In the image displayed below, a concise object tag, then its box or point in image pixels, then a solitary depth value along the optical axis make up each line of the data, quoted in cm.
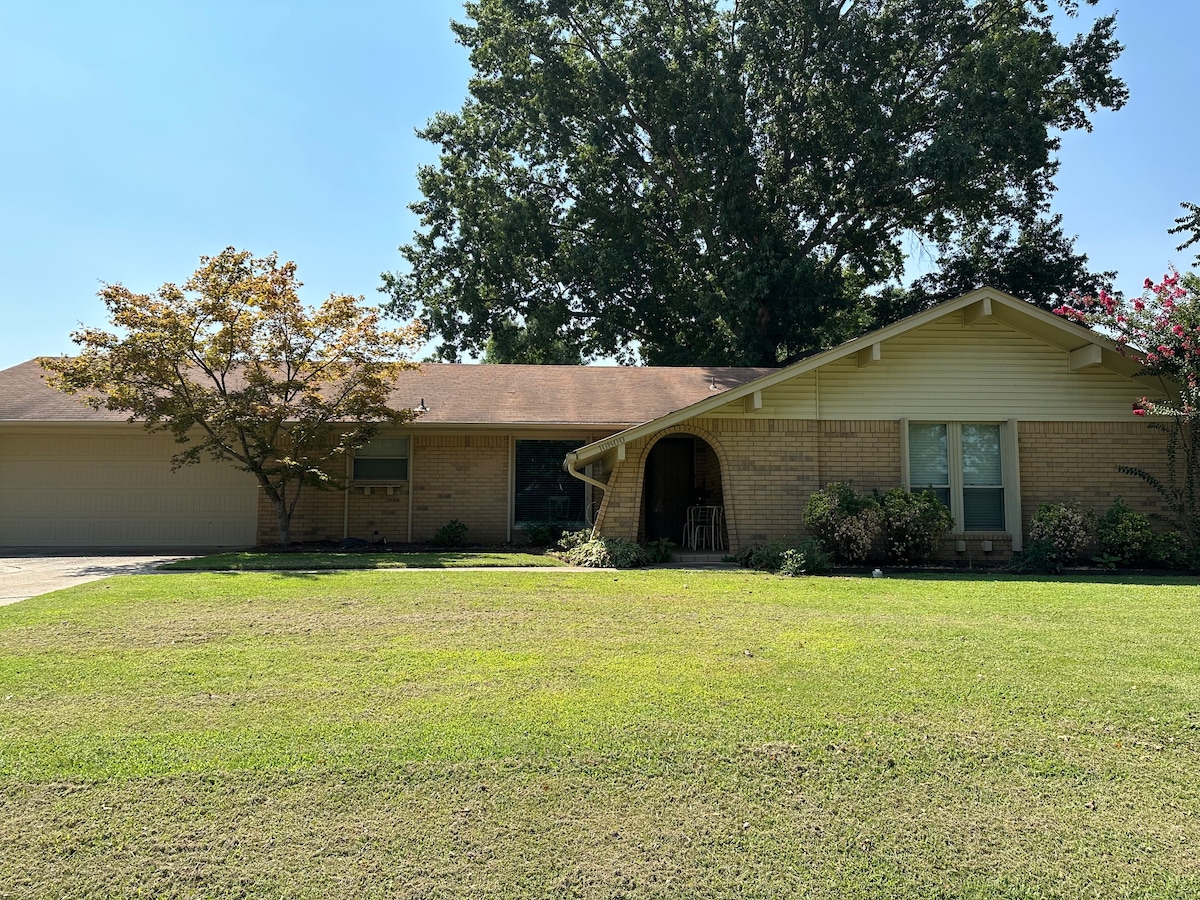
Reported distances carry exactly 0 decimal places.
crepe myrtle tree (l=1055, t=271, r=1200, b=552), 1167
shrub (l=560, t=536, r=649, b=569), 1165
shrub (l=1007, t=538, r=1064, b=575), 1152
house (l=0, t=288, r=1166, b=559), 1278
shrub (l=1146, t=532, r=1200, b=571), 1170
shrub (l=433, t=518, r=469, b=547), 1484
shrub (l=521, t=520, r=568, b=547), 1495
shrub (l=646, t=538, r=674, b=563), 1247
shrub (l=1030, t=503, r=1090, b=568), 1195
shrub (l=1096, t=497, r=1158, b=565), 1171
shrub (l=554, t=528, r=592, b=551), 1323
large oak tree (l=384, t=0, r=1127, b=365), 2461
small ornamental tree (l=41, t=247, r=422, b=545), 1289
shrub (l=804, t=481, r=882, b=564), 1177
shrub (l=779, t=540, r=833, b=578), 1086
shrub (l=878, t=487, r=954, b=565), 1182
